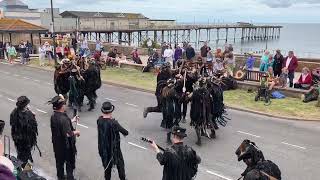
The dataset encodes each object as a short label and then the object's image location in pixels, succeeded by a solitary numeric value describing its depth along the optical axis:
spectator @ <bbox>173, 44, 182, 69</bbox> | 22.55
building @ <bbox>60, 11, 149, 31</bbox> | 75.12
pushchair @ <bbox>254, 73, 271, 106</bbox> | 15.89
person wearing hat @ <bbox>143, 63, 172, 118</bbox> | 12.01
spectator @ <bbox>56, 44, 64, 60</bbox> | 27.22
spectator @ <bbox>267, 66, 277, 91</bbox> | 16.08
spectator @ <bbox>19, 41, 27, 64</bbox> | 28.09
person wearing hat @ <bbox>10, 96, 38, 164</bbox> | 8.78
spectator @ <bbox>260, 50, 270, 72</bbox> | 18.77
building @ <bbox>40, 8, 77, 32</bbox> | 65.31
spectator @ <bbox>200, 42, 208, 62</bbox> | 21.96
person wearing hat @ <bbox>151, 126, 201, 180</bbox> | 6.20
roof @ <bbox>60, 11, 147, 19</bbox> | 80.12
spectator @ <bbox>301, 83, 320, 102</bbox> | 15.60
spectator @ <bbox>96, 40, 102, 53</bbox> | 26.84
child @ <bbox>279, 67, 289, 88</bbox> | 17.00
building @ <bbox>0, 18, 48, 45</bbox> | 31.08
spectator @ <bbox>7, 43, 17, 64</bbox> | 28.80
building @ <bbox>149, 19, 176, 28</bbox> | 91.06
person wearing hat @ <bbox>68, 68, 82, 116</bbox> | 14.13
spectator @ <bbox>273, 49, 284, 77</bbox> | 17.84
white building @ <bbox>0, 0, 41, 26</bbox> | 62.19
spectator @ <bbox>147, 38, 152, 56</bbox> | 36.08
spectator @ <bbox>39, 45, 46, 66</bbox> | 26.47
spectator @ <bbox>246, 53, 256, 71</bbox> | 19.80
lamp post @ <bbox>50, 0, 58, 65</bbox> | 25.56
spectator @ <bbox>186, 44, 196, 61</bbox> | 22.05
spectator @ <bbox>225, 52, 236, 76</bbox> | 18.86
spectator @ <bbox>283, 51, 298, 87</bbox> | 17.44
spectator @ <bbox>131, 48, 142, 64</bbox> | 25.23
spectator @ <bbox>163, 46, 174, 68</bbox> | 22.91
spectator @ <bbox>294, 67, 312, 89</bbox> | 16.73
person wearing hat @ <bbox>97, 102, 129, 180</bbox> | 7.98
